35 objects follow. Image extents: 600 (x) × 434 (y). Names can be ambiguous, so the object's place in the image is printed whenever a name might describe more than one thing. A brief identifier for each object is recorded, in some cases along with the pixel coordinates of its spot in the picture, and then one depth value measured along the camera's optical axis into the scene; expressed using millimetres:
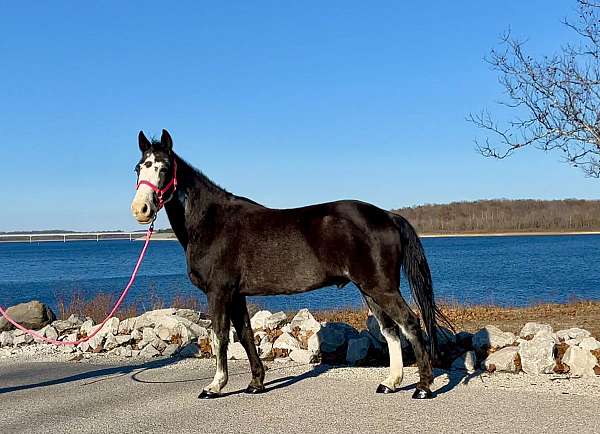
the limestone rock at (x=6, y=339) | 11008
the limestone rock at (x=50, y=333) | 11061
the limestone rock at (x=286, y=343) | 8875
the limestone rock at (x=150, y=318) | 10594
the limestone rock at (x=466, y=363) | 7684
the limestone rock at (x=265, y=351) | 8812
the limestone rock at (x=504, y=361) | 7559
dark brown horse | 6461
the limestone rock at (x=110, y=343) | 9922
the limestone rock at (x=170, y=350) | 9383
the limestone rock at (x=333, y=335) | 8711
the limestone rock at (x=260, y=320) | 10398
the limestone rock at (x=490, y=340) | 8250
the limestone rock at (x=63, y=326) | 11484
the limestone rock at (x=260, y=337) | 9272
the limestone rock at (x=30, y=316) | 13430
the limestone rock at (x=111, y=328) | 10344
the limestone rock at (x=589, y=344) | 7570
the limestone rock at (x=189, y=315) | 11238
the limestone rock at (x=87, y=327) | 10909
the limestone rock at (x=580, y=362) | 7141
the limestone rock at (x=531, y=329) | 8555
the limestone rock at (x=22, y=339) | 10931
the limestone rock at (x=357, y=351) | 8398
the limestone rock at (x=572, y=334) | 8242
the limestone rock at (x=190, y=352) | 9266
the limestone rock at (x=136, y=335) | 10149
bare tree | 10656
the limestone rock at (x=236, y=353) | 8852
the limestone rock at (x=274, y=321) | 10367
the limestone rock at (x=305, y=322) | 9188
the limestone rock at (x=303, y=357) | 8500
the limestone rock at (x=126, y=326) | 10560
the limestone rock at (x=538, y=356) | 7348
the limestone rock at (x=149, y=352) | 9312
